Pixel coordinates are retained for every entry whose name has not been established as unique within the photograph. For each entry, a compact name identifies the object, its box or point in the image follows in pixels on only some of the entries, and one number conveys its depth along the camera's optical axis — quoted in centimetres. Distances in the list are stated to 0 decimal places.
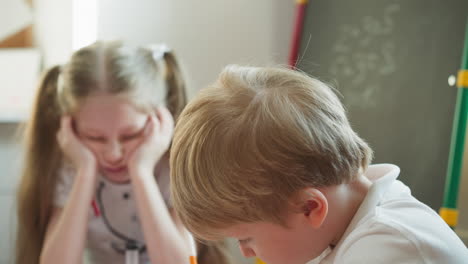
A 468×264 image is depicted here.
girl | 105
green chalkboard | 140
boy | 55
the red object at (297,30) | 162
